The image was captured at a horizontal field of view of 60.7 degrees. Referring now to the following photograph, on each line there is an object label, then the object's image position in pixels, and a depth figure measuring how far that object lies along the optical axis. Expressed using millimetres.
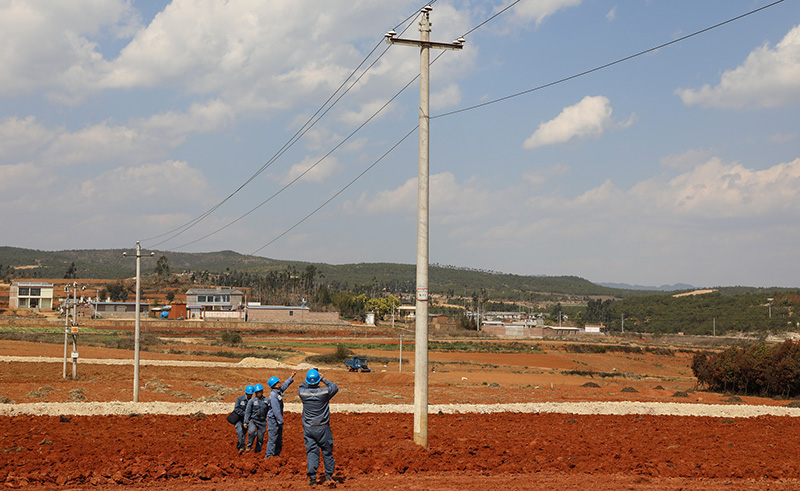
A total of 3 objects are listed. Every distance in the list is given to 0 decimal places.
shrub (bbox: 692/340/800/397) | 42250
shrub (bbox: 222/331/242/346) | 83450
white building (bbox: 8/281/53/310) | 143000
